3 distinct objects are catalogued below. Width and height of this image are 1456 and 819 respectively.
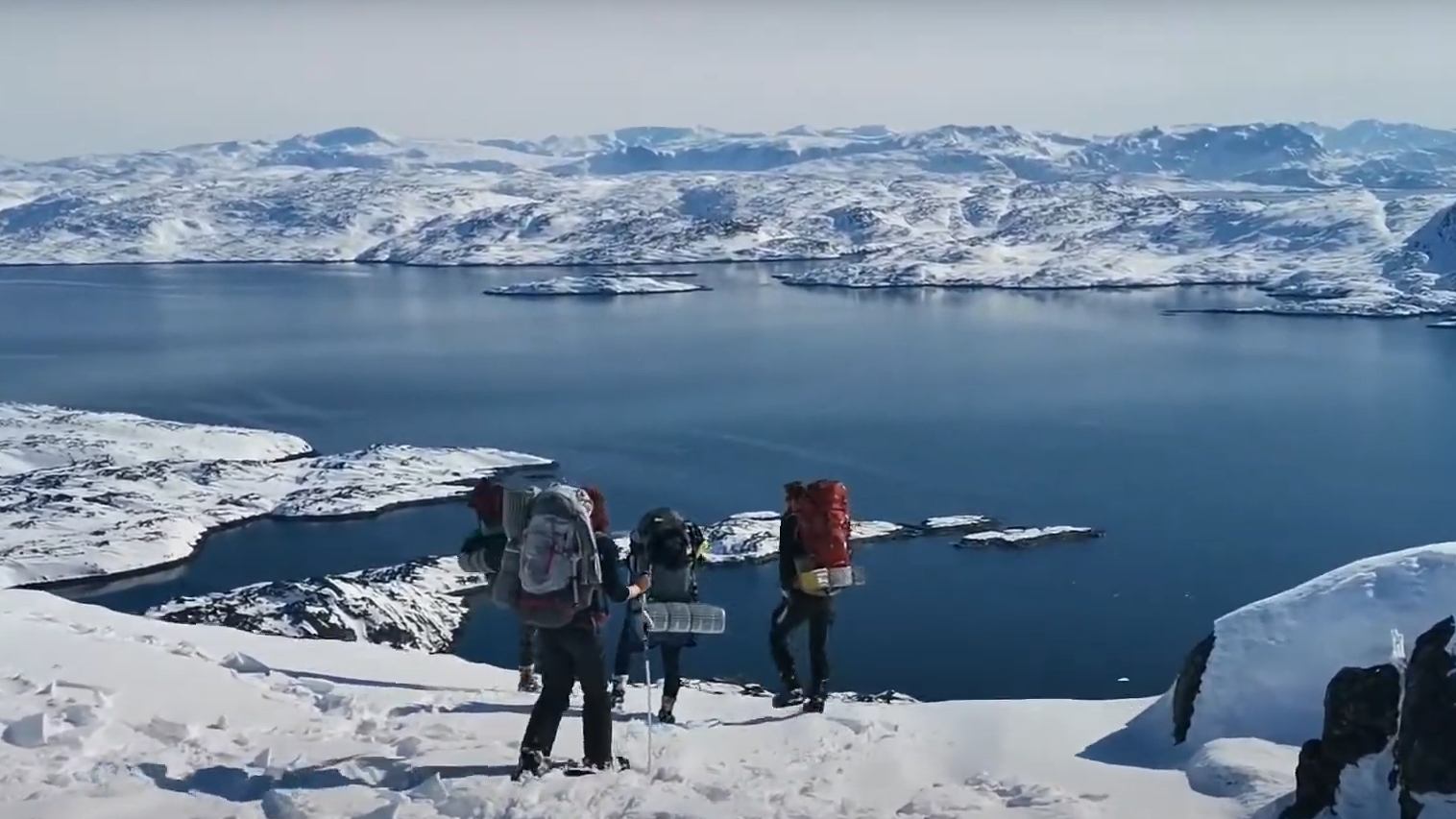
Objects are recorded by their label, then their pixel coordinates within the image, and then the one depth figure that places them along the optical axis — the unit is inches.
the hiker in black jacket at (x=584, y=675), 241.0
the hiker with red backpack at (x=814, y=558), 300.8
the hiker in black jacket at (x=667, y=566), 291.1
